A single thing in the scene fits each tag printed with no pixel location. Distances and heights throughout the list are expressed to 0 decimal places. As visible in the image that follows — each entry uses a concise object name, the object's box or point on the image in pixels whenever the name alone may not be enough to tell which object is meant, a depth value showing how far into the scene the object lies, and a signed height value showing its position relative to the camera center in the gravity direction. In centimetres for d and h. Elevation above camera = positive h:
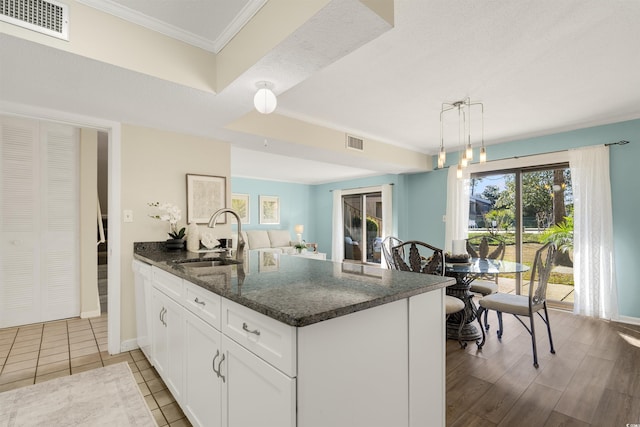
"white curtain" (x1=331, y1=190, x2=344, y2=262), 780 -37
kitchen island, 96 -51
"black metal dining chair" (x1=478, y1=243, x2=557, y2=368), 246 -76
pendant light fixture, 284 +111
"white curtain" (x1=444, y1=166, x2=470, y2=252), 470 +13
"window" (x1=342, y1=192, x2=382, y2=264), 720 -26
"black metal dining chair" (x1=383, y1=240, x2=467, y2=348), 260 -48
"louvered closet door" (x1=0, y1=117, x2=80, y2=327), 322 -4
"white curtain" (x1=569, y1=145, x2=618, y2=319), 344 -25
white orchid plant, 280 +2
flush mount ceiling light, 184 +72
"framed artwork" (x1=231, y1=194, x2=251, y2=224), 720 +29
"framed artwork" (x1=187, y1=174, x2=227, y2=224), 310 +22
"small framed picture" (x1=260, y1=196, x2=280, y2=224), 769 +18
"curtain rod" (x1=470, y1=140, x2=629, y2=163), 338 +81
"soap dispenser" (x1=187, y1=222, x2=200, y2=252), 284 -20
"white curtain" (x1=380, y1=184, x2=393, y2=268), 639 +15
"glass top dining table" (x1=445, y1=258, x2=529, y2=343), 277 -77
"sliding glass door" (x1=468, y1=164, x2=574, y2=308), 393 -2
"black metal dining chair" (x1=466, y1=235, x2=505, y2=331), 329 -53
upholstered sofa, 708 -58
